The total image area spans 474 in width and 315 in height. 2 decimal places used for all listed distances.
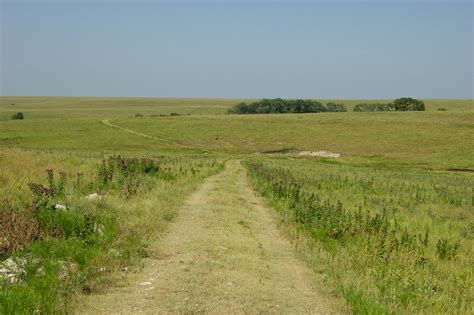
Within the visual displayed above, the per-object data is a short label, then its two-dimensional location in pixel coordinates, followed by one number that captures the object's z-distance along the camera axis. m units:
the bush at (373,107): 146.75
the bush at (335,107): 158.75
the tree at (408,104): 135.75
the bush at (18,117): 124.49
